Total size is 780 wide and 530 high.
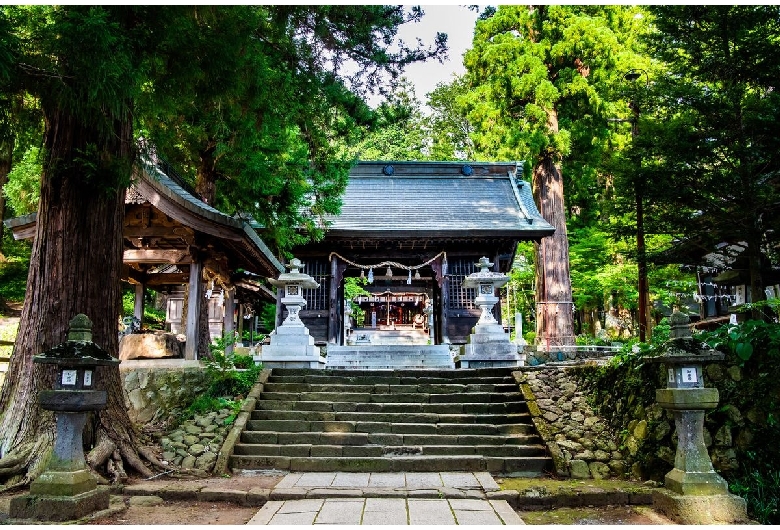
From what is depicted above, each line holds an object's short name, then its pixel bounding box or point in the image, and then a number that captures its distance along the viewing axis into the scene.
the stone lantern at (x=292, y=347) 9.80
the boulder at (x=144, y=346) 9.32
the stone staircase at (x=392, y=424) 6.47
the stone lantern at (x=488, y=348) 10.14
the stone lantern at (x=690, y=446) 4.34
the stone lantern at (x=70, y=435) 4.20
